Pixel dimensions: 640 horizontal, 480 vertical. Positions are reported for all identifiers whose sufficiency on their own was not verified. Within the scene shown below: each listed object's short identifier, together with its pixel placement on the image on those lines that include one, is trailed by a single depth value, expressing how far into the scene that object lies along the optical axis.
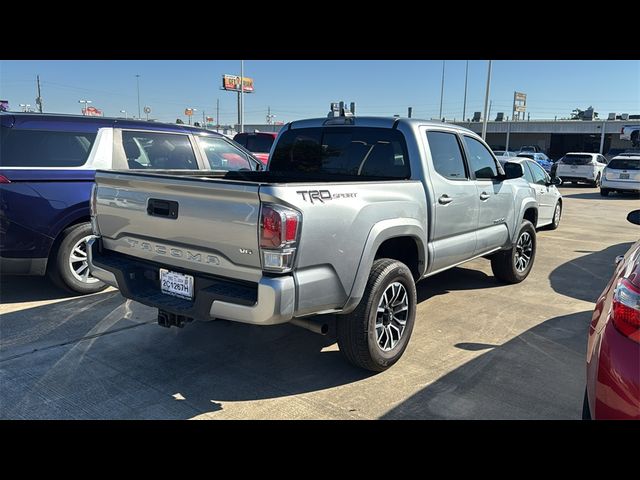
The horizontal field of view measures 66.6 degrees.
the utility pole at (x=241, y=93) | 28.45
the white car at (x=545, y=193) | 10.04
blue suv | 4.91
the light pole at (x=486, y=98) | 29.47
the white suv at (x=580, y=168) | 23.55
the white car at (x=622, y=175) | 18.77
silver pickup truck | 2.93
